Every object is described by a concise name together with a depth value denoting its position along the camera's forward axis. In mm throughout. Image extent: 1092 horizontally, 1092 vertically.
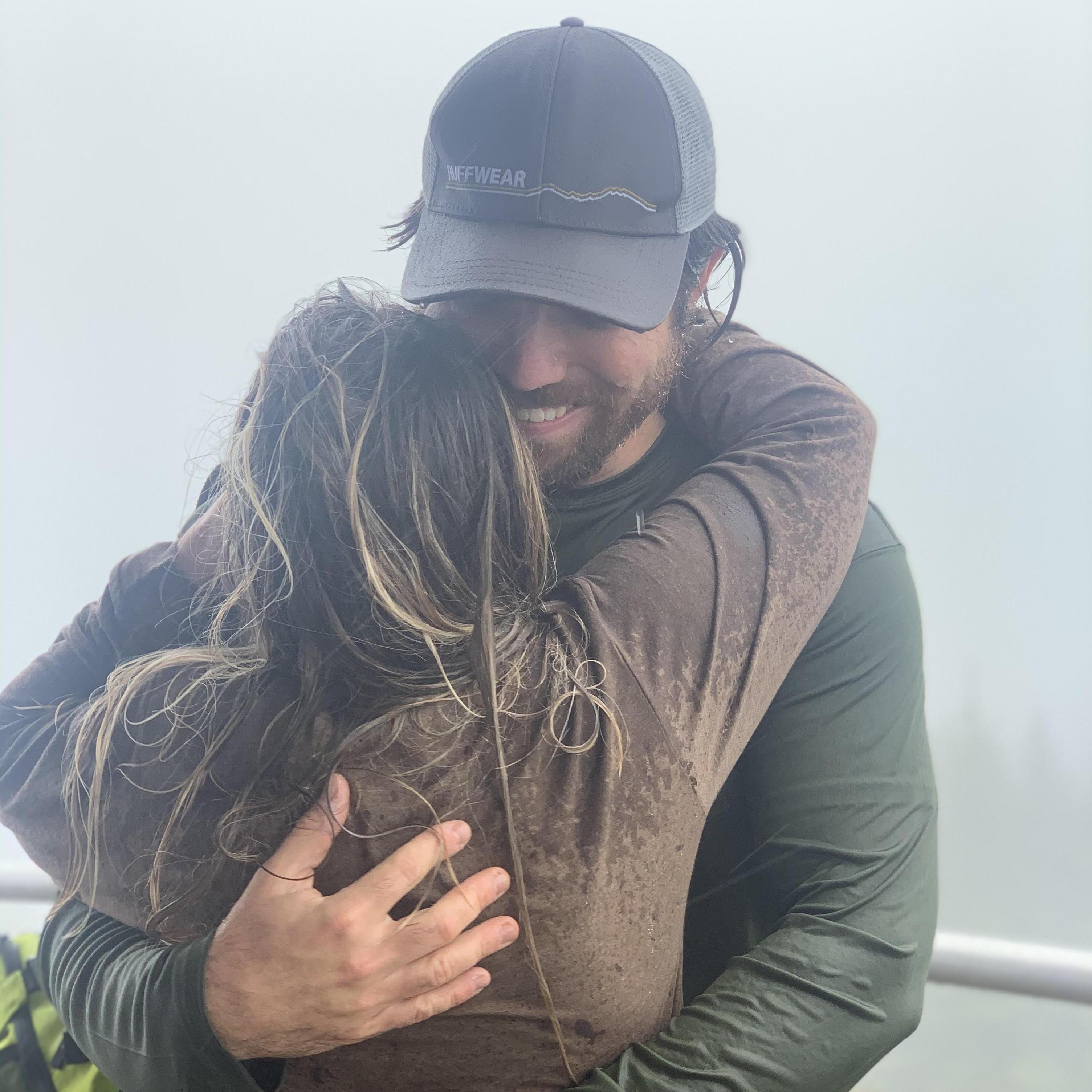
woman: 637
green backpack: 1092
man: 762
